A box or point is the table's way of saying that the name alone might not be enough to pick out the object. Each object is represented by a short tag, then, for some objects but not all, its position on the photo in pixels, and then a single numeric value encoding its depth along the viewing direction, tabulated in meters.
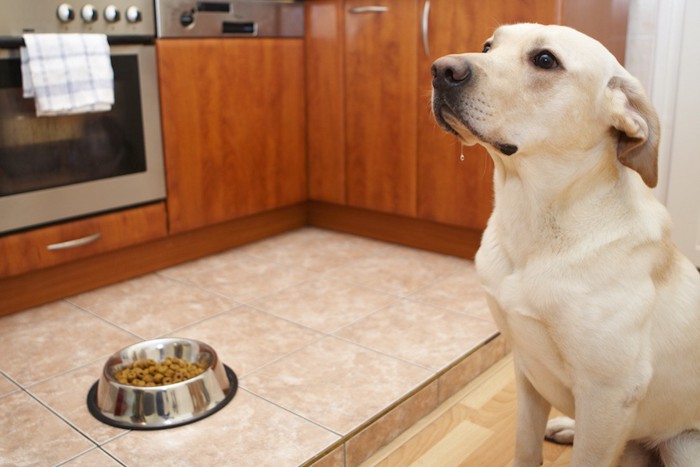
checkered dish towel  2.28
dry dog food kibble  1.87
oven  2.32
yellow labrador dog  1.28
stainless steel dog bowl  1.78
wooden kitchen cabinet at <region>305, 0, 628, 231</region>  2.73
